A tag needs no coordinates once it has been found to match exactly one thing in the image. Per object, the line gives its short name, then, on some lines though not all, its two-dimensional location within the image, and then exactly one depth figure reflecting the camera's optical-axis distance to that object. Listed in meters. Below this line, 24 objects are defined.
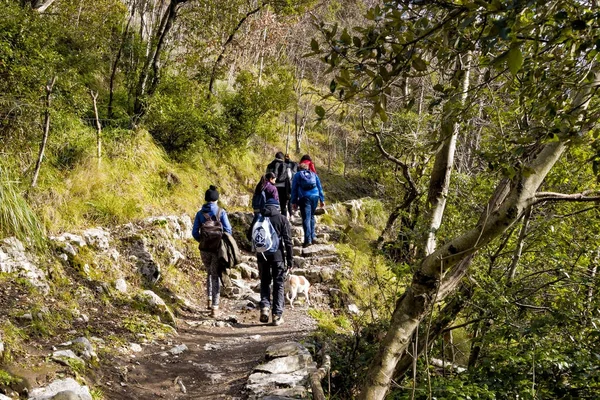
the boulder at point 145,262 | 7.85
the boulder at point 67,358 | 4.23
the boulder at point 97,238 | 7.15
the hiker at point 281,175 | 11.51
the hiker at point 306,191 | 10.82
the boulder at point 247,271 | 10.29
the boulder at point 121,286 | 6.89
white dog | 8.79
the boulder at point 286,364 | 5.13
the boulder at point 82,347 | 4.61
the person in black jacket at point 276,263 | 7.25
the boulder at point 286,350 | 5.45
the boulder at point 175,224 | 8.90
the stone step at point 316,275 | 10.23
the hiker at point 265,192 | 8.85
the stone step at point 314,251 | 11.26
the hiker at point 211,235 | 7.52
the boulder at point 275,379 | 4.81
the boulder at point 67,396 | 3.58
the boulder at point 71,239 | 6.61
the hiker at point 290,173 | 11.78
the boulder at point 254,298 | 8.77
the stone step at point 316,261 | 10.77
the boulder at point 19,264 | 5.47
